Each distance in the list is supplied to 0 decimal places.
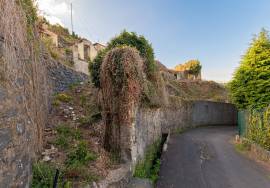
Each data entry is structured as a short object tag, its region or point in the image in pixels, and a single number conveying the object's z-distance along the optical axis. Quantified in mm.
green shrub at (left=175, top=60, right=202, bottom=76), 26338
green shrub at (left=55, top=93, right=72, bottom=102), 5209
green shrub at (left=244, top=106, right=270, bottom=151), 5289
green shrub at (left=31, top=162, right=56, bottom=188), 2265
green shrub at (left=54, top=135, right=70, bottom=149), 3178
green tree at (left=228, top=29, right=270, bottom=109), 6986
